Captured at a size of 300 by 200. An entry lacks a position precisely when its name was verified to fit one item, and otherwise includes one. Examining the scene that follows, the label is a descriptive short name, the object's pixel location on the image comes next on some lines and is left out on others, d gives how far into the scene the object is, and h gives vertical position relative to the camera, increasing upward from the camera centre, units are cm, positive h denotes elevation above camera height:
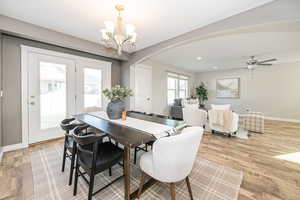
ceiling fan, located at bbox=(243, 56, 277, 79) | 402 +123
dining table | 119 -40
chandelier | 171 +98
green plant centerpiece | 200 +0
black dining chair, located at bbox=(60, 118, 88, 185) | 149 -66
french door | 270 +21
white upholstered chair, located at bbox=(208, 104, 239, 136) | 319 -79
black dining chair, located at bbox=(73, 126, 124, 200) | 121 -69
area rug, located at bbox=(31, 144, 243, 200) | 141 -115
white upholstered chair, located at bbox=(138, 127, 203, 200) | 102 -53
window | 599 +65
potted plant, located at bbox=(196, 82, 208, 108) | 707 +33
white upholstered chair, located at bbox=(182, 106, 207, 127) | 347 -54
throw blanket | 319 -54
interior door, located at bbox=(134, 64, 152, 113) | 431 +39
